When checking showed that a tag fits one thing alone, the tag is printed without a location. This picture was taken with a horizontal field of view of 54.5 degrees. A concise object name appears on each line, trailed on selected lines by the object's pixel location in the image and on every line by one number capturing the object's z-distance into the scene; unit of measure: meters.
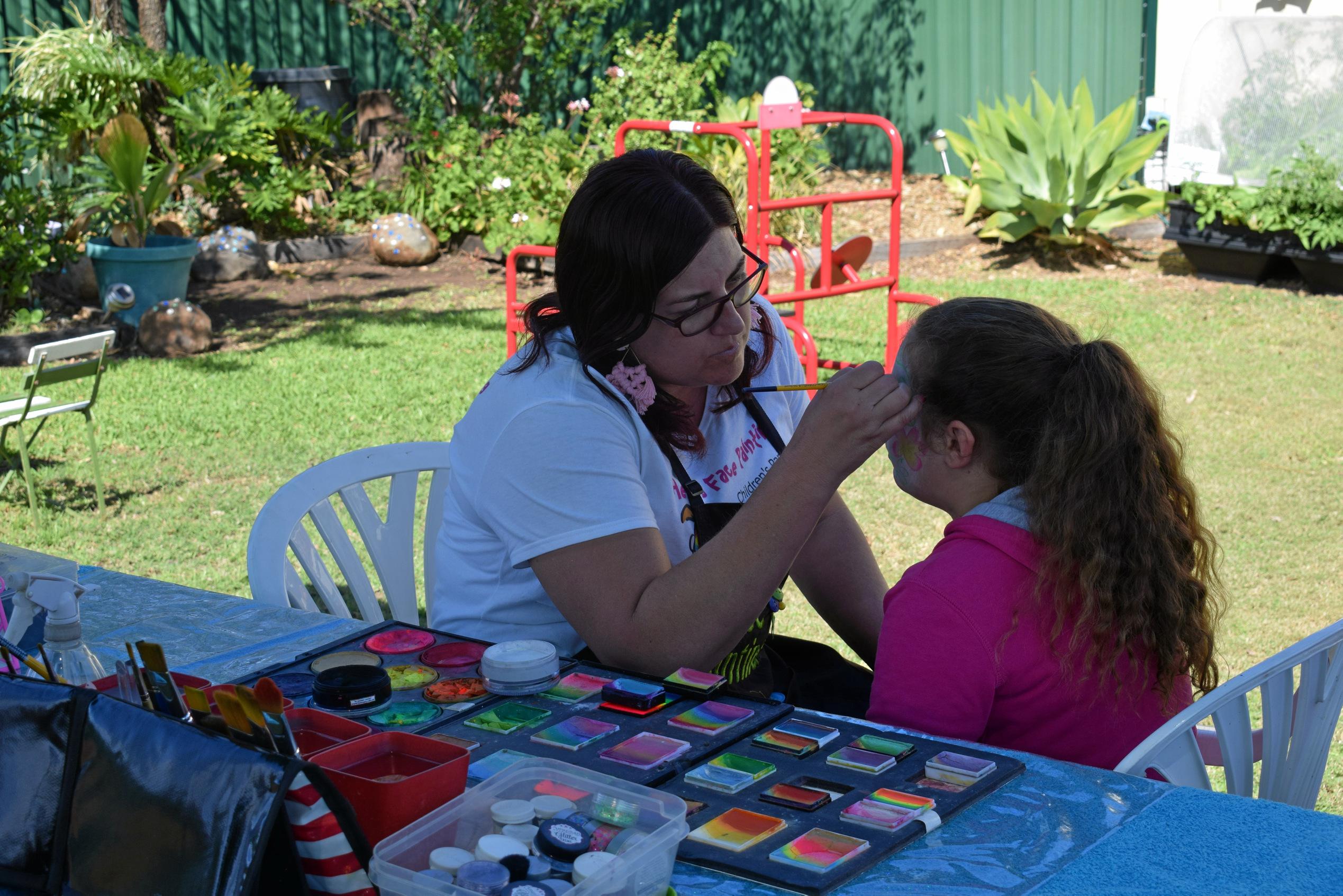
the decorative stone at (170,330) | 6.68
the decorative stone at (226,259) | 8.48
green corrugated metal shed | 9.44
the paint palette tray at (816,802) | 1.11
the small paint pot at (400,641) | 1.63
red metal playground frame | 5.25
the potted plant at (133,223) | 7.05
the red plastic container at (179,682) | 1.24
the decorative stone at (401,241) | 8.88
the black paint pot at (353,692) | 1.42
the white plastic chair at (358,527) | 2.18
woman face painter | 1.64
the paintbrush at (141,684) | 1.13
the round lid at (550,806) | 1.07
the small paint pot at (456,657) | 1.56
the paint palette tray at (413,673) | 1.41
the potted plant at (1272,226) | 6.86
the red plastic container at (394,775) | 1.09
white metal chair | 4.17
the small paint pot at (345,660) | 1.55
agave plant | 7.85
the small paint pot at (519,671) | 1.48
